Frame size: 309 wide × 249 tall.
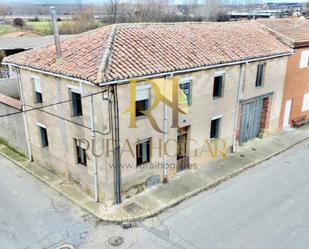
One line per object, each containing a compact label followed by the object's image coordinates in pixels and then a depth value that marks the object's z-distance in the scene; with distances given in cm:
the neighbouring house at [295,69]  1546
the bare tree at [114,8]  4636
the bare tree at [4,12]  8035
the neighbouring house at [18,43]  2717
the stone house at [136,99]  975
